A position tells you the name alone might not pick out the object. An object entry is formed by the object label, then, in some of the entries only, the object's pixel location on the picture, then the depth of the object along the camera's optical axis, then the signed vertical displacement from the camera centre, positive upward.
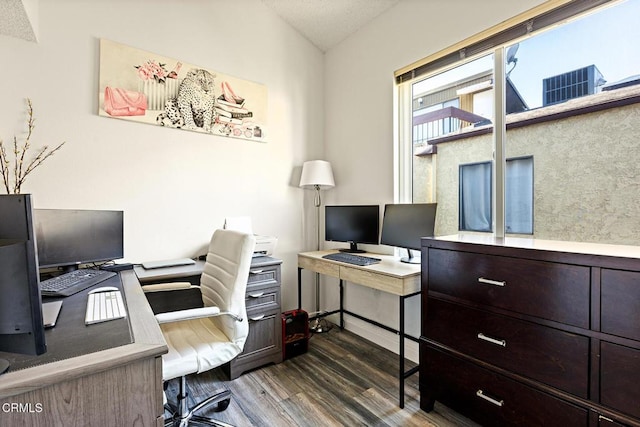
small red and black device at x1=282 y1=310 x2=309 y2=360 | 2.42 -1.03
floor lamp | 2.90 +0.33
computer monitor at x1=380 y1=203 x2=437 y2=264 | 2.12 -0.12
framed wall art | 2.16 +0.93
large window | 1.58 +0.52
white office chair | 1.38 -0.67
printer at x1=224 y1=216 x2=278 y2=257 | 2.54 -0.24
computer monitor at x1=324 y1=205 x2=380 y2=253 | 2.61 -0.14
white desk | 1.88 -0.46
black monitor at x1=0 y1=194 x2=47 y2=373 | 0.71 -0.17
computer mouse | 1.44 -0.39
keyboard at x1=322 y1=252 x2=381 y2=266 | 2.26 -0.40
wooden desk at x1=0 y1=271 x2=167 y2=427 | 0.73 -0.48
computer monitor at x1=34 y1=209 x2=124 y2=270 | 1.75 -0.17
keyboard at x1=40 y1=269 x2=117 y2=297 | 1.40 -0.38
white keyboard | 1.11 -0.40
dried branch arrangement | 1.85 +0.31
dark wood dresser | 1.15 -0.56
